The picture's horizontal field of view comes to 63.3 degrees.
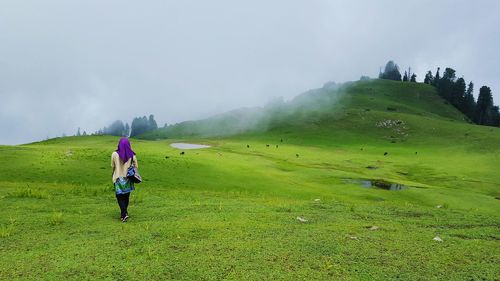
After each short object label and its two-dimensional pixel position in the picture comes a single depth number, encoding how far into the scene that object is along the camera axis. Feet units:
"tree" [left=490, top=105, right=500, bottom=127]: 649.61
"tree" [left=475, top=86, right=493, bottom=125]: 639.19
